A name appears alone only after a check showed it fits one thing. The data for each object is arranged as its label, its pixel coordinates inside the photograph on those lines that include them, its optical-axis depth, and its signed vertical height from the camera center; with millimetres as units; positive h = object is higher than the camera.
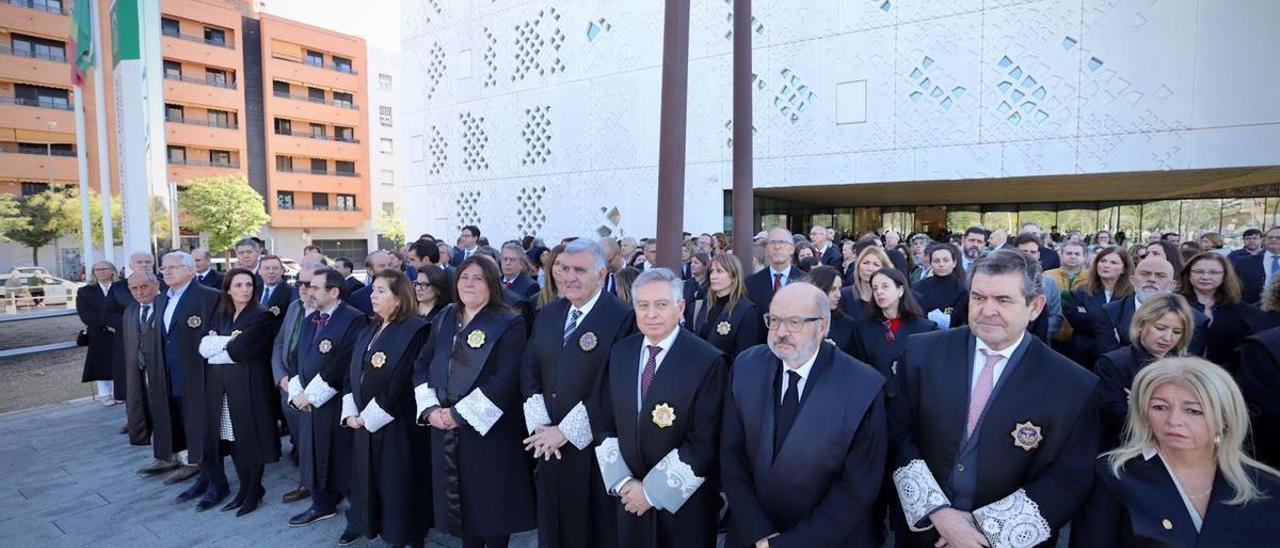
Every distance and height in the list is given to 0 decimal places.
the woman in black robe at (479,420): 3807 -1130
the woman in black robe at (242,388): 4969 -1252
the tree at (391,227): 48219 +830
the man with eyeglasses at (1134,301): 4203 -442
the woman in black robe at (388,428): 4043 -1273
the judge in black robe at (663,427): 2963 -942
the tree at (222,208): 35969 +1733
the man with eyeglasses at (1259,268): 6688 -329
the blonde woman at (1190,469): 2078 -821
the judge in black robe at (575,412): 3545 -1017
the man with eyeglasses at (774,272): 6277 -352
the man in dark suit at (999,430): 2385 -771
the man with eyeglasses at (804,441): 2555 -865
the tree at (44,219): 31438 +913
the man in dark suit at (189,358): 5117 -1041
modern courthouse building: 12570 +3121
